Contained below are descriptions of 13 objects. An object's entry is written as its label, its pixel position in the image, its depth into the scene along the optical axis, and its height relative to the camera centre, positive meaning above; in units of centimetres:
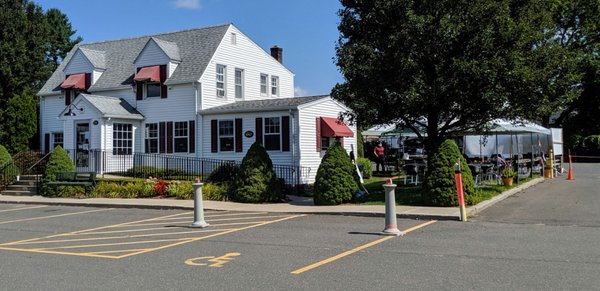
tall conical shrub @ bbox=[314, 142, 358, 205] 1589 -33
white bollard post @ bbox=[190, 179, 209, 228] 1219 -88
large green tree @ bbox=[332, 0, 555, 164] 1456 +302
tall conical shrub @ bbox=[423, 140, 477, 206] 1425 -38
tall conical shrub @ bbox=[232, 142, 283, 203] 1745 -32
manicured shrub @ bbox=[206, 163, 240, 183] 2095 -5
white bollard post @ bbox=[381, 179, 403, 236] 1050 -86
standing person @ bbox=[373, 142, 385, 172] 2662 +66
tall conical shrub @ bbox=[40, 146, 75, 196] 2161 +35
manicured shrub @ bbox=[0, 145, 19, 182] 2373 +25
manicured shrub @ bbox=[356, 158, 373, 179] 2466 +7
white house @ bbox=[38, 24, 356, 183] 2330 +307
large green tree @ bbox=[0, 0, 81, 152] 3716 +893
